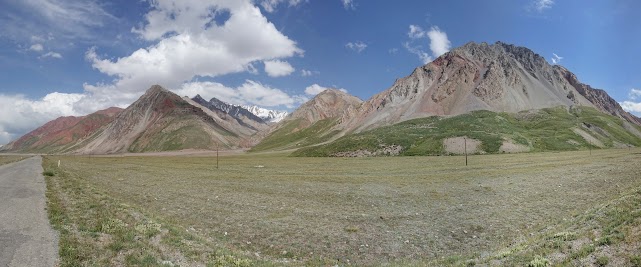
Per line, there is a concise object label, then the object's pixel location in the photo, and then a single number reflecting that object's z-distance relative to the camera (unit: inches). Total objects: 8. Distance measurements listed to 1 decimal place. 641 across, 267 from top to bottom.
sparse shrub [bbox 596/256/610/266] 554.3
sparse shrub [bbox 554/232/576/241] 711.9
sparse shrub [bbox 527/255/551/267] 590.9
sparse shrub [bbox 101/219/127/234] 810.2
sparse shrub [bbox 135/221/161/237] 820.0
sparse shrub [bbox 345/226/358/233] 1008.9
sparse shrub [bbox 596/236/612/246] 620.2
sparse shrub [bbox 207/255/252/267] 685.0
